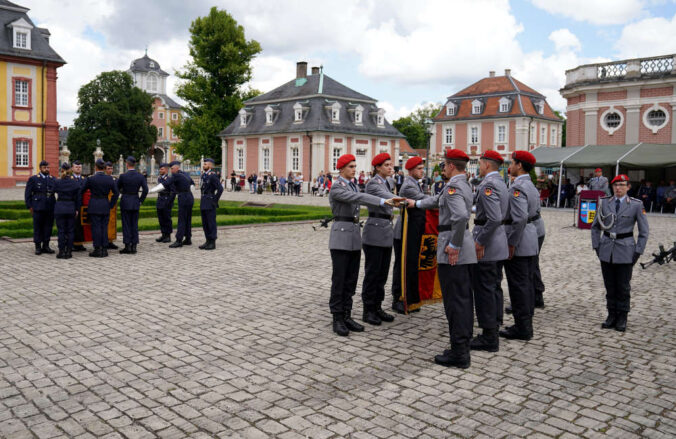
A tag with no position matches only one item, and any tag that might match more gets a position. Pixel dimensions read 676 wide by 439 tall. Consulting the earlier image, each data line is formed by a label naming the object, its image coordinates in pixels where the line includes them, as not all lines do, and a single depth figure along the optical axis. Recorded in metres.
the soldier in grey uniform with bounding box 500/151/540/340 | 6.29
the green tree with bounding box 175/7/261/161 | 47.22
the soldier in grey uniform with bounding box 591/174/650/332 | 6.75
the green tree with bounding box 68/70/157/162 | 60.38
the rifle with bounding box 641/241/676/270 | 10.82
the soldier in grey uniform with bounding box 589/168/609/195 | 18.52
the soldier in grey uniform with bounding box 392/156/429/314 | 6.92
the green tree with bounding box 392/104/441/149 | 88.70
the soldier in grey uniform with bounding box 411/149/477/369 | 5.38
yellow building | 39.16
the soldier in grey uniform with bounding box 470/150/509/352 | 5.89
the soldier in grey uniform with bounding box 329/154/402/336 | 6.35
